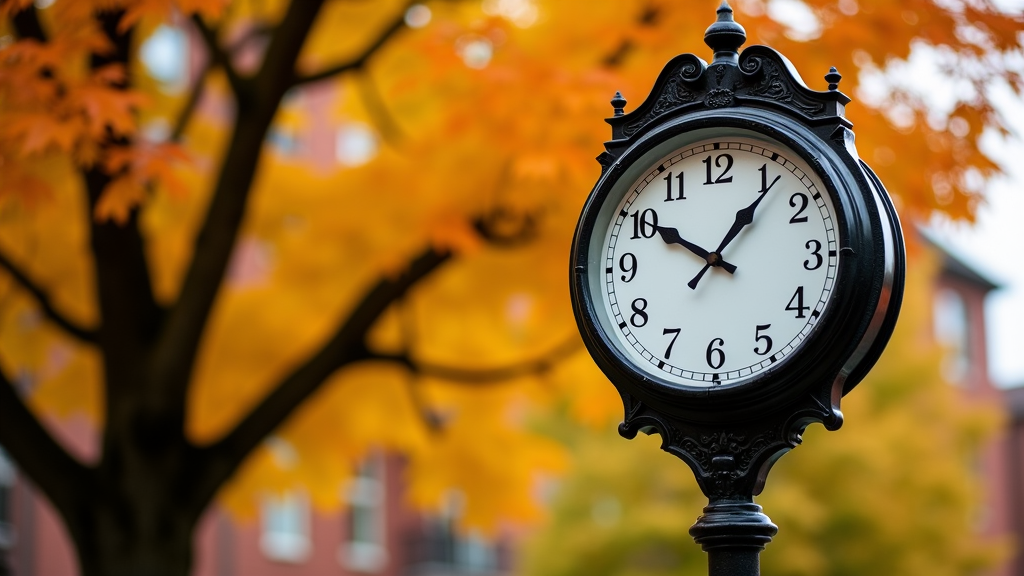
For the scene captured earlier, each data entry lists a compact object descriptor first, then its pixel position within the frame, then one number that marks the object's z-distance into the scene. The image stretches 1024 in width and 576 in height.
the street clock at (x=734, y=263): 3.27
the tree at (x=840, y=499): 19.39
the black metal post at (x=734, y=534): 3.34
